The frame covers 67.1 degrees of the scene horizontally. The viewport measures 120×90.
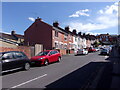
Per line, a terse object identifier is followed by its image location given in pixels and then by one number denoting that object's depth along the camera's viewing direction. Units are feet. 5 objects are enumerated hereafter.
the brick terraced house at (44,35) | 67.79
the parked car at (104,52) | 61.79
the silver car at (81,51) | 64.92
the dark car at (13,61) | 20.64
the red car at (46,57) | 29.40
